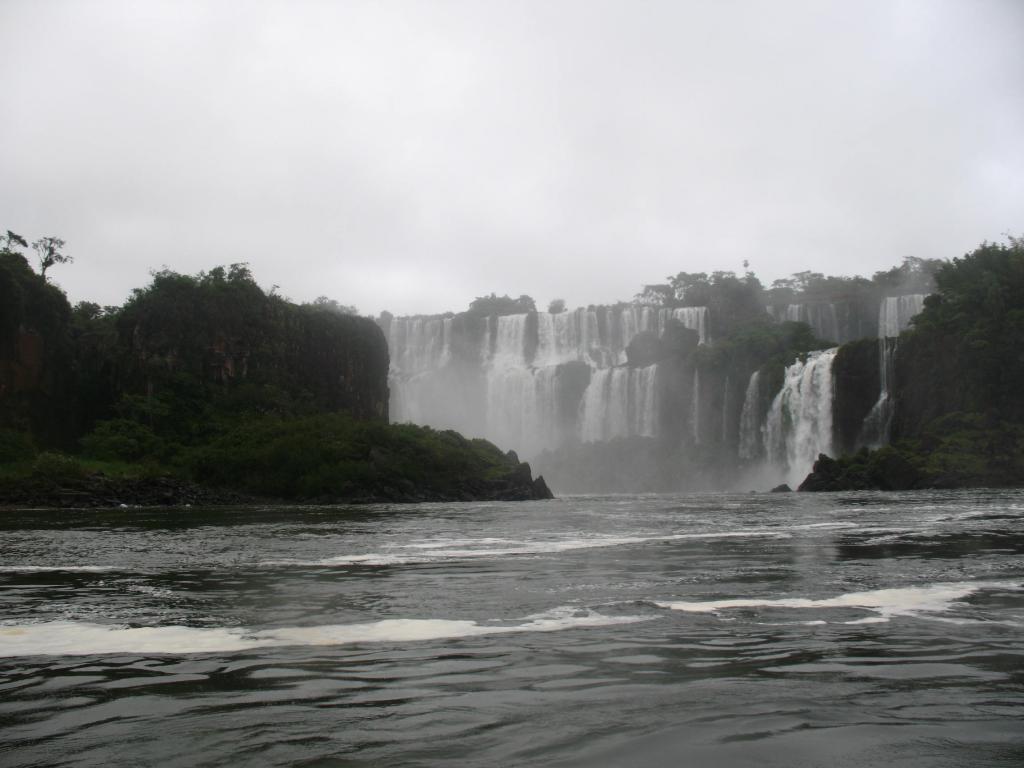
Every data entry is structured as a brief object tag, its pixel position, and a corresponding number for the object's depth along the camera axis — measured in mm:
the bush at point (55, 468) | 51281
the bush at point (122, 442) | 63594
